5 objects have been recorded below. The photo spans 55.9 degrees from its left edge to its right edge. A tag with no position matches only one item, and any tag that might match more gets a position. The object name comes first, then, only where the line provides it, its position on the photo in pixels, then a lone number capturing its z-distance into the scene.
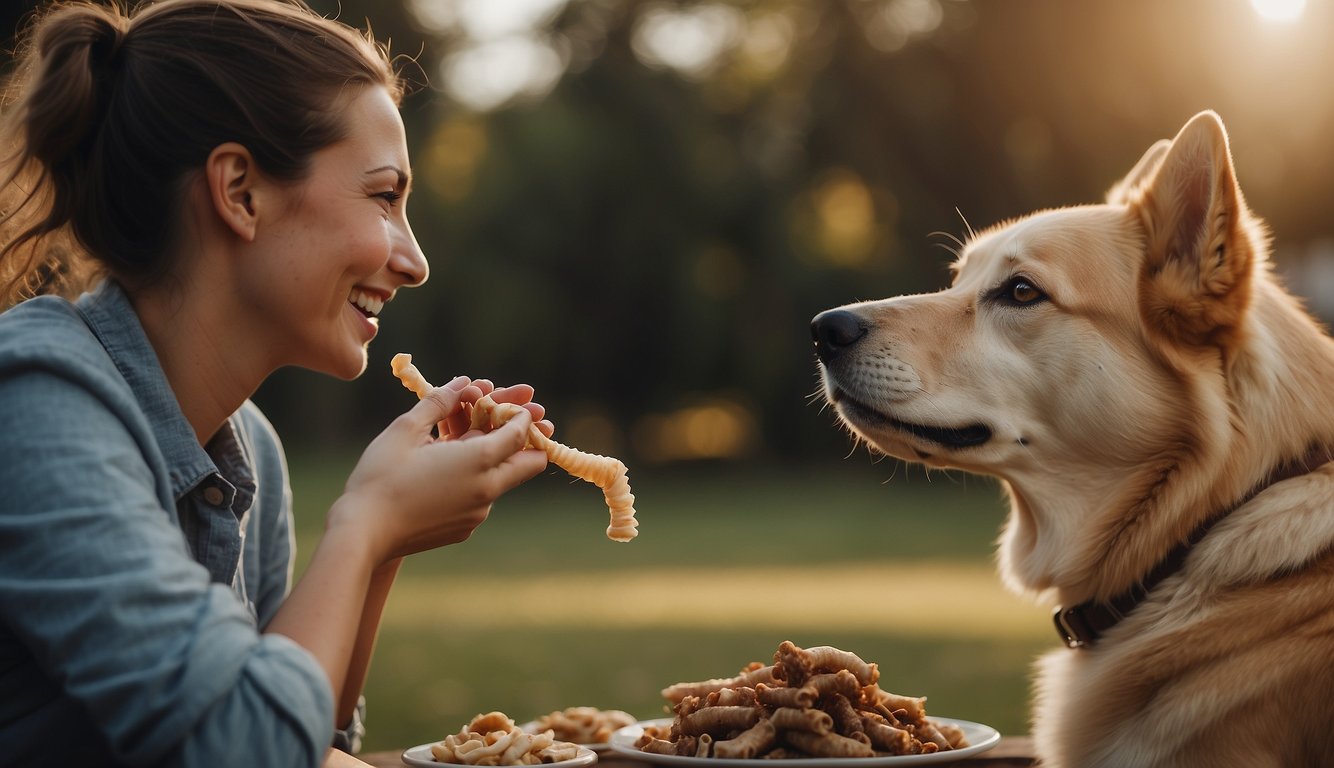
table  2.46
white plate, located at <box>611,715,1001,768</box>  2.08
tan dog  2.46
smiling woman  1.77
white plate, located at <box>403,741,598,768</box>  2.20
